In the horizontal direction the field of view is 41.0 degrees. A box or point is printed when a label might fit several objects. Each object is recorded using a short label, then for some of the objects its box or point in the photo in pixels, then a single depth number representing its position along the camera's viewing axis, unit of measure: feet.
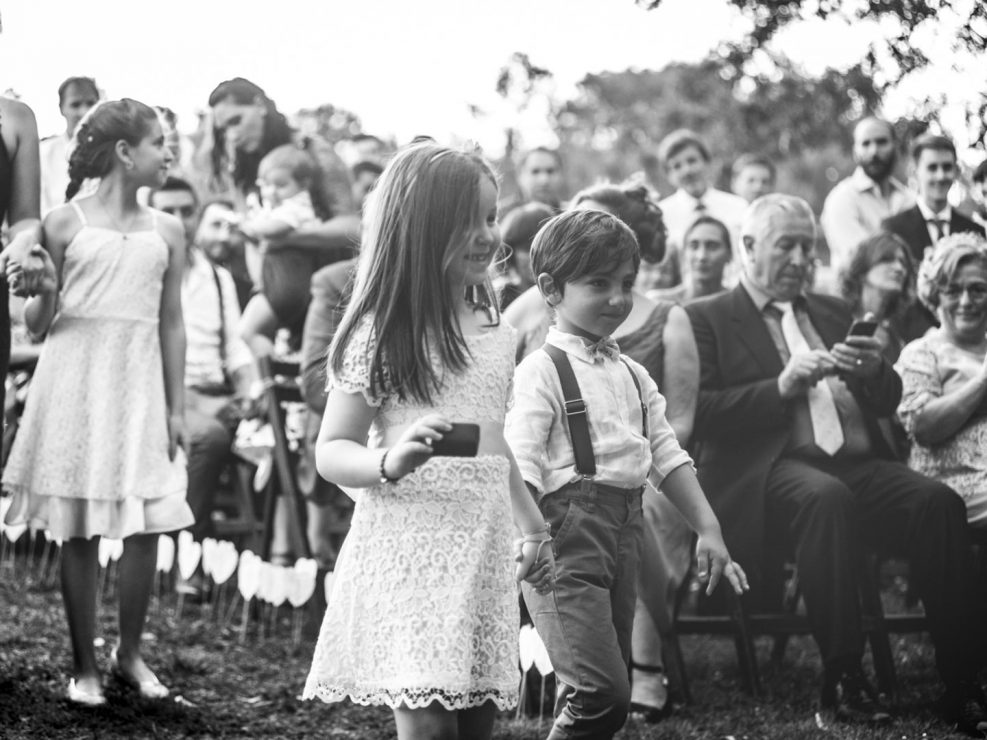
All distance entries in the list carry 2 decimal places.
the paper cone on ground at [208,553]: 21.88
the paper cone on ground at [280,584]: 20.81
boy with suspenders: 12.10
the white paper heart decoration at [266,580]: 20.88
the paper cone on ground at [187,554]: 21.89
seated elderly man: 16.26
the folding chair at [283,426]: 22.91
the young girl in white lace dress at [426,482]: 10.11
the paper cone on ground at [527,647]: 15.94
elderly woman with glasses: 17.57
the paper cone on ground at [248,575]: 21.02
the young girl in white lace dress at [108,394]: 16.16
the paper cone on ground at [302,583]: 20.68
